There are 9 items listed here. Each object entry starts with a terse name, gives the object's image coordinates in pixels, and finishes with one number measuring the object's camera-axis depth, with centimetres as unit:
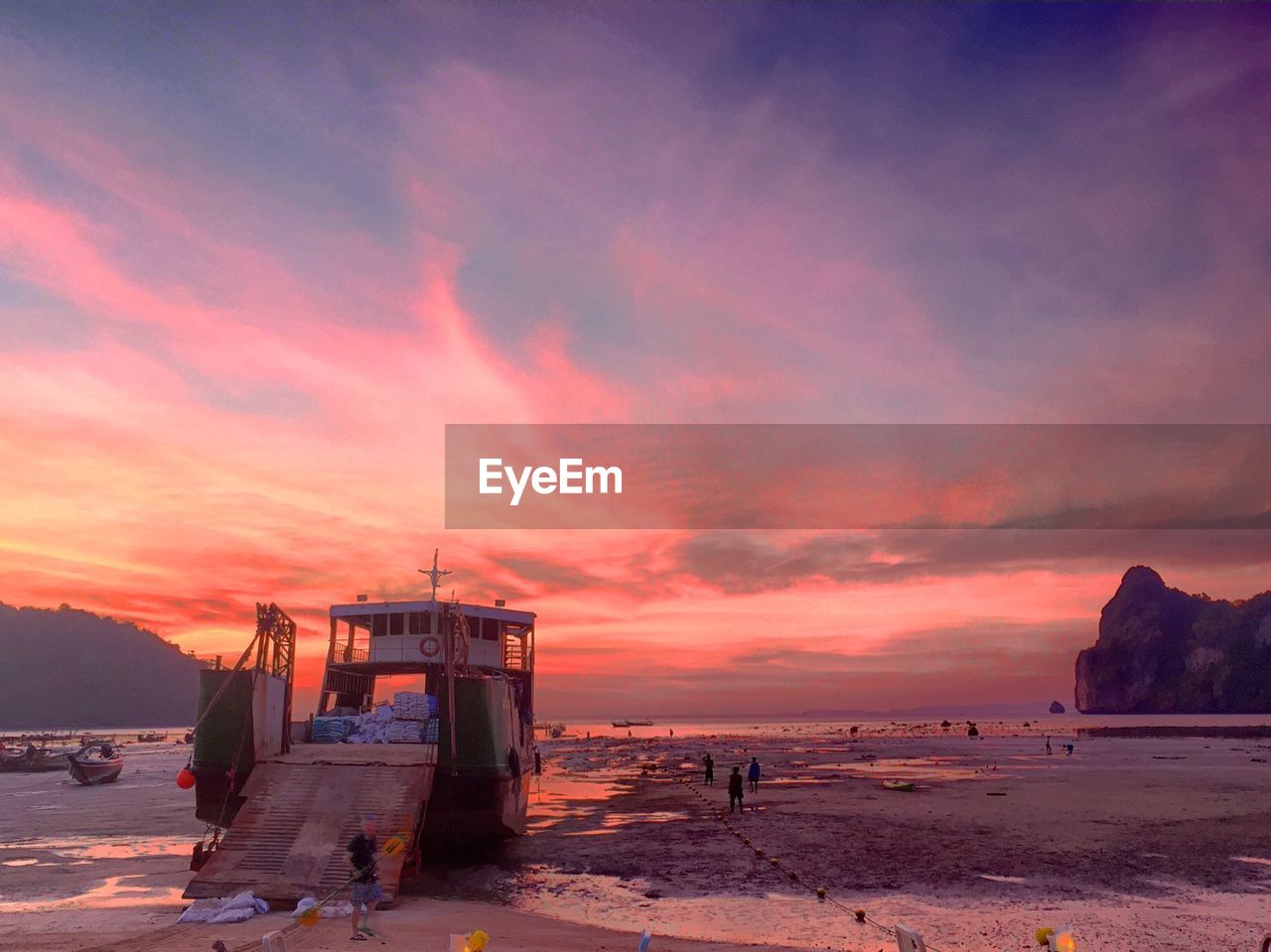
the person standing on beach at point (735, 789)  3225
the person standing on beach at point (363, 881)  1435
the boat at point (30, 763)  6538
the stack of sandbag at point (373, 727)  2430
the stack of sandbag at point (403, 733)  2422
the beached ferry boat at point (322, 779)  1720
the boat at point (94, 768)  5188
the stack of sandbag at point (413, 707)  2550
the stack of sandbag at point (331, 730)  2503
